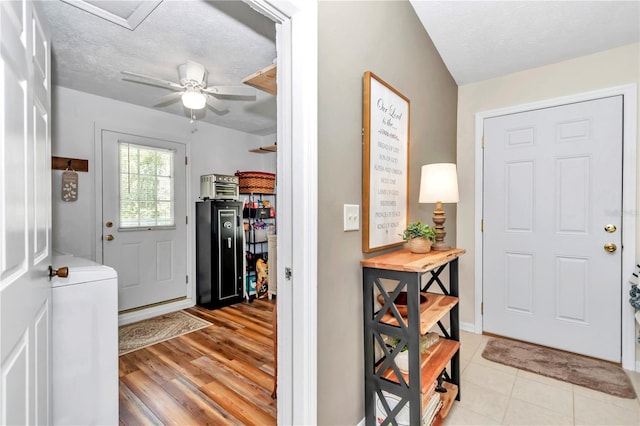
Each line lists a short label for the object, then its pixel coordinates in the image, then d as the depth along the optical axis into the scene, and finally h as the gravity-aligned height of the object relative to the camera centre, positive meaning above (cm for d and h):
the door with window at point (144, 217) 329 -8
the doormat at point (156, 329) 281 -124
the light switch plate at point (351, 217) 143 -3
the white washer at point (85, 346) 140 -66
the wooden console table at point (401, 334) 134 -58
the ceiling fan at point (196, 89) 241 +97
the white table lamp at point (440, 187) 186 +14
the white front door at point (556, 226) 238 -14
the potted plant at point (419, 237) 168 -15
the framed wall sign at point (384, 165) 153 +25
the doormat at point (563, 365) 207 -120
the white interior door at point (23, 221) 70 -3
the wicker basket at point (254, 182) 428 +40
